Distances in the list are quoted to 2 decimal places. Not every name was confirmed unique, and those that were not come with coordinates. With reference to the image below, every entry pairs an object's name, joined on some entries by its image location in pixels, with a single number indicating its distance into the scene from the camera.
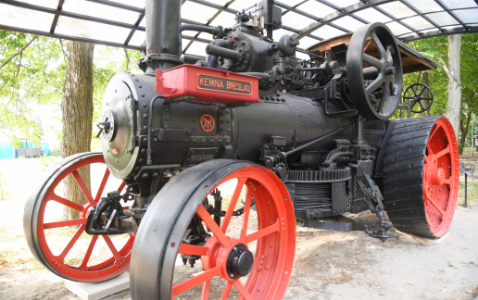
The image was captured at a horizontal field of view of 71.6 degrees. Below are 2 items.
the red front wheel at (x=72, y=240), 2.71
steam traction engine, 1.94
